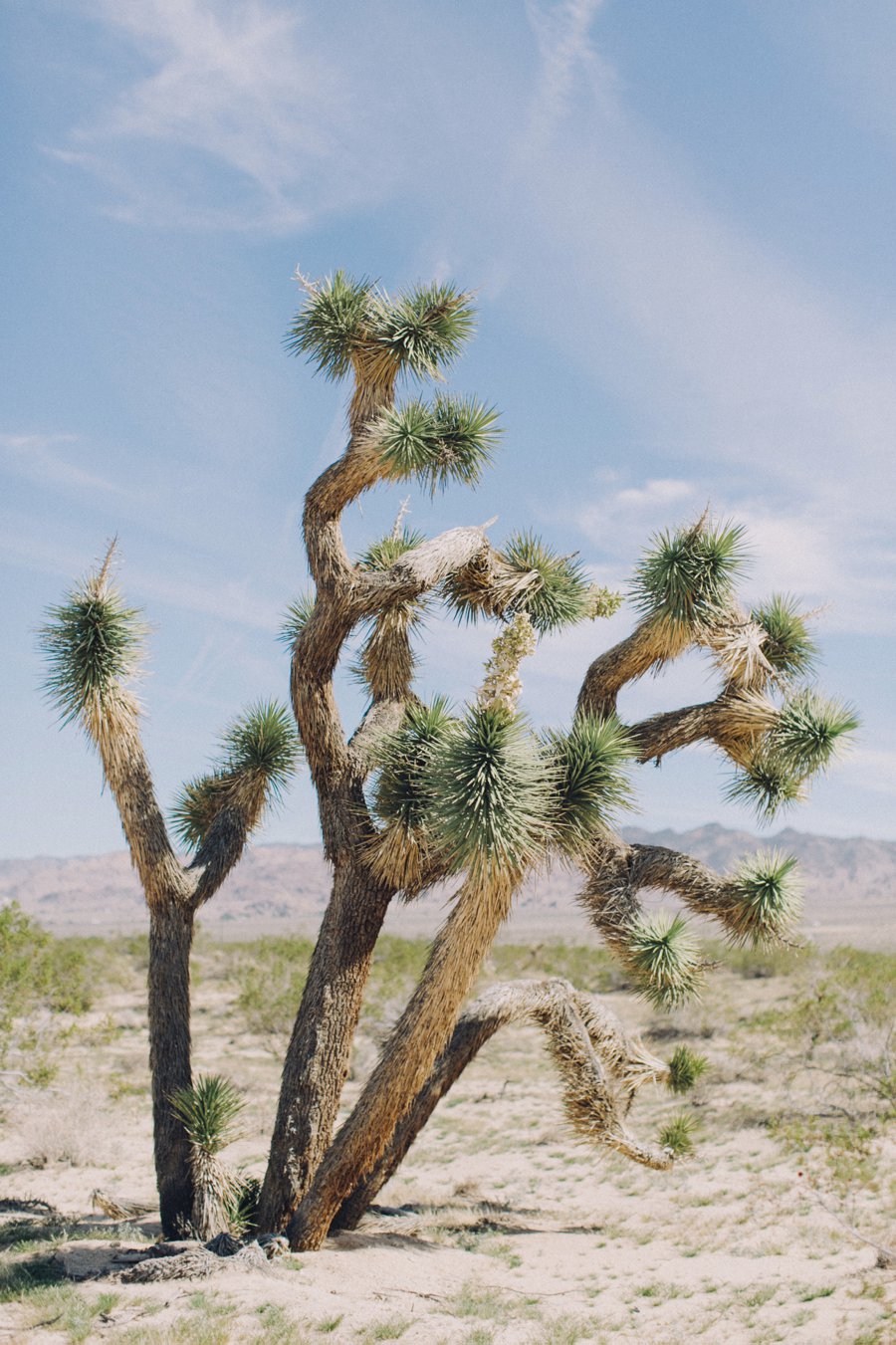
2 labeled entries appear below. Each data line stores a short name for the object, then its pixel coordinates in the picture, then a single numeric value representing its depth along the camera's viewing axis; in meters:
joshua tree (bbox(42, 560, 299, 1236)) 7.95
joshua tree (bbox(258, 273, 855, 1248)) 7.06
